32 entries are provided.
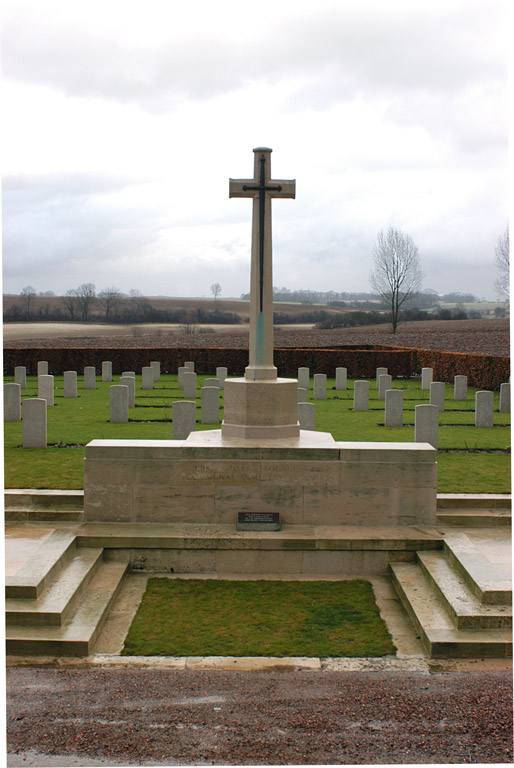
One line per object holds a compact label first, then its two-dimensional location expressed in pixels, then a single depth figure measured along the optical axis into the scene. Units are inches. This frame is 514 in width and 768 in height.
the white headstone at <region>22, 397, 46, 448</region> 440.8
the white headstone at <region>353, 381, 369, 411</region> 655.8
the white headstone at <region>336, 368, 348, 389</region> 872.9
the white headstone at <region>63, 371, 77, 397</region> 746.2
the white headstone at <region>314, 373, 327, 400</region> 759.7
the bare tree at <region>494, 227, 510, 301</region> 1640.0
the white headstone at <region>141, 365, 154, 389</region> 830.5
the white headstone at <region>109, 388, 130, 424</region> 551.8
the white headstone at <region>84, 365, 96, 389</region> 848.9
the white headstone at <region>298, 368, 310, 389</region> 799.6
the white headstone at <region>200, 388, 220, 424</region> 562.2
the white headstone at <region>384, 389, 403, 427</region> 556.4
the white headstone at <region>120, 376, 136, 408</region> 665.1
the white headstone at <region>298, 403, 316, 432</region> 469.4
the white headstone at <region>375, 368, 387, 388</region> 904.9
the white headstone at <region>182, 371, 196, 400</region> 713.0
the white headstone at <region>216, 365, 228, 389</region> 845.2
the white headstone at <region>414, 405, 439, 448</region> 437.4
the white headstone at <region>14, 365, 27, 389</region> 850.8
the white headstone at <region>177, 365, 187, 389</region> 818.2
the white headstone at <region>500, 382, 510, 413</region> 657.6
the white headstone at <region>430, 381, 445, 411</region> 629.0
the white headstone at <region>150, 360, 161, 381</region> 907.7
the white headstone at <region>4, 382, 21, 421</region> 556.0
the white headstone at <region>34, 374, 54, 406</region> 661.9
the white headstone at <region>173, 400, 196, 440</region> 441.1
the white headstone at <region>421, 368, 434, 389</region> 872.3
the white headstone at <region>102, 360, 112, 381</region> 977.9
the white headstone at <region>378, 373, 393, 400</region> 760.3
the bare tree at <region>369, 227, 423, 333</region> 2126.0
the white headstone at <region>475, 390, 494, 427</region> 552.1
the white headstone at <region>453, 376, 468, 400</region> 751.1
